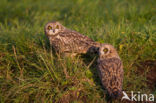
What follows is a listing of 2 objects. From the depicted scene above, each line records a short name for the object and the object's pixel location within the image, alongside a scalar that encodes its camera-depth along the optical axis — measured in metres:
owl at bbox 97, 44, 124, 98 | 9.12
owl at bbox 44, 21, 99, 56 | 11.41
